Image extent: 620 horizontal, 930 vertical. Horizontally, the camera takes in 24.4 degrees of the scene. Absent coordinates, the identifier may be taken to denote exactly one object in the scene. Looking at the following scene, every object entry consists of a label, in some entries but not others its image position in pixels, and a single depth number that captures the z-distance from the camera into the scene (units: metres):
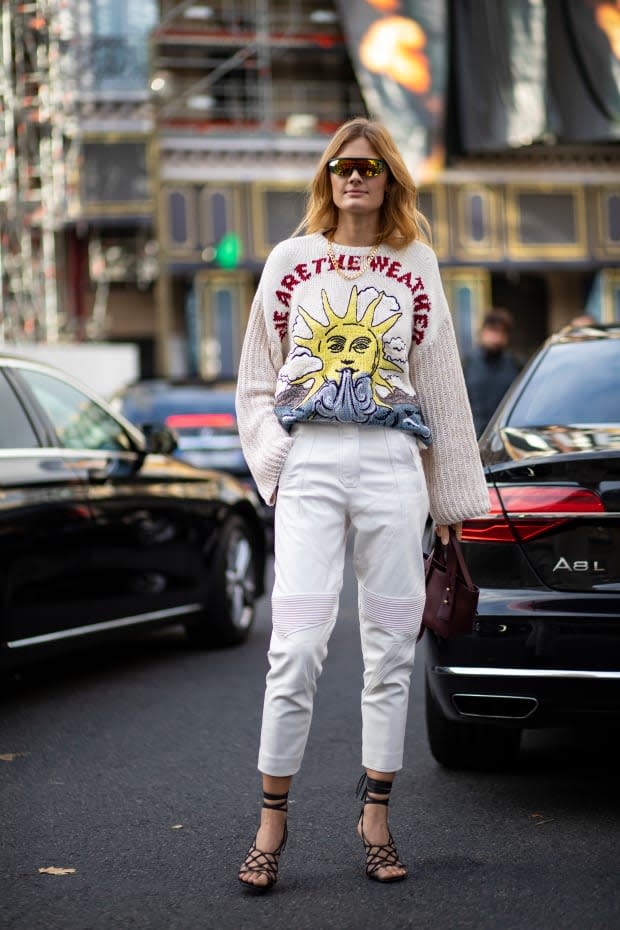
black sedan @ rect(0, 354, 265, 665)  5.89
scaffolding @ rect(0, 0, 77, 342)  20.56
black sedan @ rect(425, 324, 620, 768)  3.98
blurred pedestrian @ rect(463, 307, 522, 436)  9.08
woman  3.57
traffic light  30.72
